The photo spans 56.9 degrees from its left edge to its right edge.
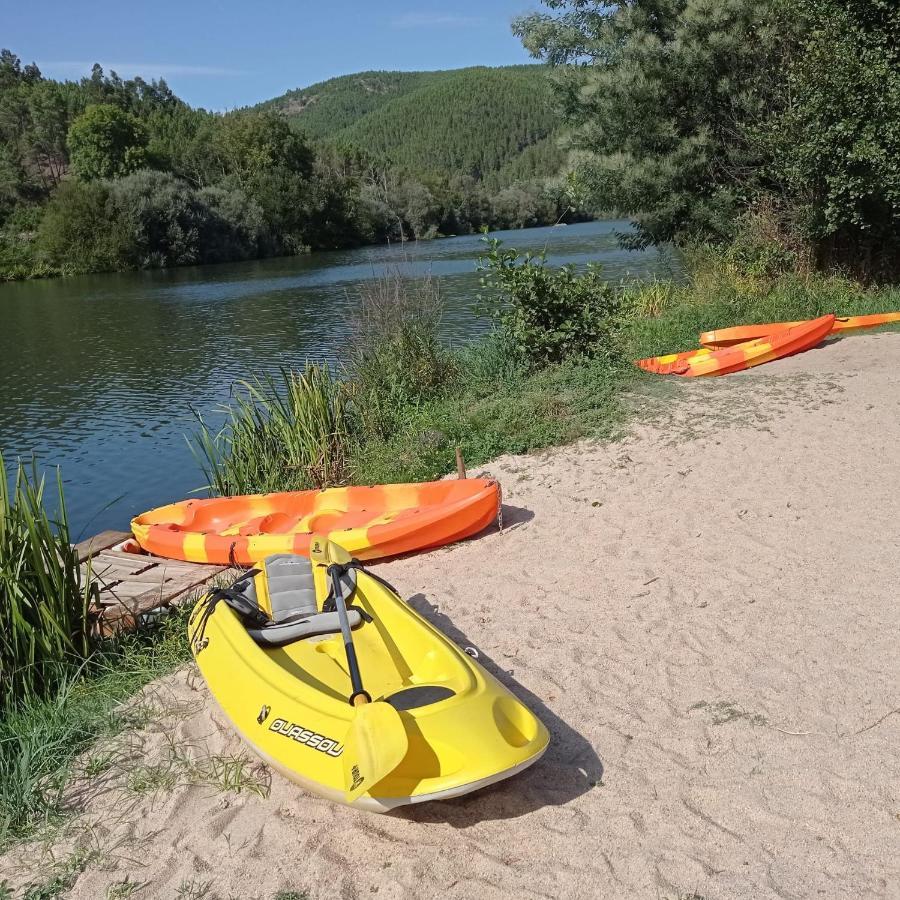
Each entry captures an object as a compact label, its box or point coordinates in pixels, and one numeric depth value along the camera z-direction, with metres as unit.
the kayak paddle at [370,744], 3.14
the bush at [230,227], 53.59
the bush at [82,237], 49.31
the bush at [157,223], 50.38
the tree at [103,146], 66.06
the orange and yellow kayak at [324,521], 6.41
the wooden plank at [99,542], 7.07
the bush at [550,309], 9.80
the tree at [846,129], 11.59
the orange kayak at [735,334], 10.91
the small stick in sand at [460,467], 6.88
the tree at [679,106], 14.51
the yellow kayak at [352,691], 3.25
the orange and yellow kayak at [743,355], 10.06
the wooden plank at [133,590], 6.08
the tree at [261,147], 70.31
